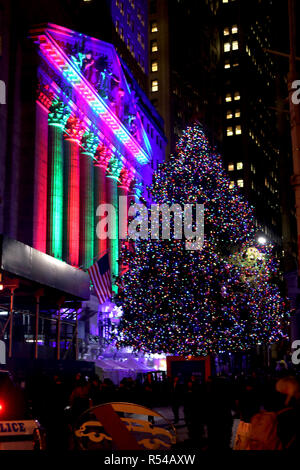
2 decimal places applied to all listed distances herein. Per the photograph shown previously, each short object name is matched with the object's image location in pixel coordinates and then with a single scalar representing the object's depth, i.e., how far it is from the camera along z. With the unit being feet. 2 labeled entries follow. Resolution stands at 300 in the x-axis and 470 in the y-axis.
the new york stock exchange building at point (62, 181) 95.76
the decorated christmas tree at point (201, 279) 115.96
